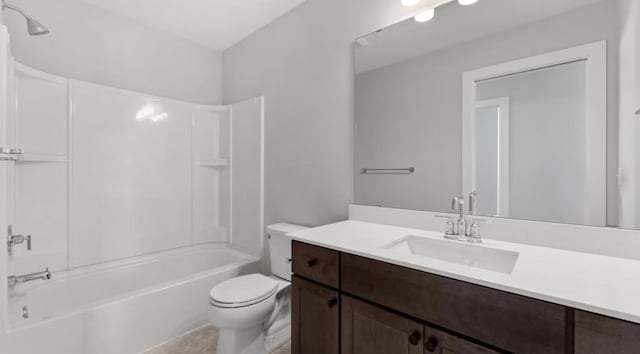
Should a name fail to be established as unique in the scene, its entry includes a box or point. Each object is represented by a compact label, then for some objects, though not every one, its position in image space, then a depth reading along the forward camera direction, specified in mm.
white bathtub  1547
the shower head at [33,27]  1571
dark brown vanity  708
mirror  1053
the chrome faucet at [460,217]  1312
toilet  1604
